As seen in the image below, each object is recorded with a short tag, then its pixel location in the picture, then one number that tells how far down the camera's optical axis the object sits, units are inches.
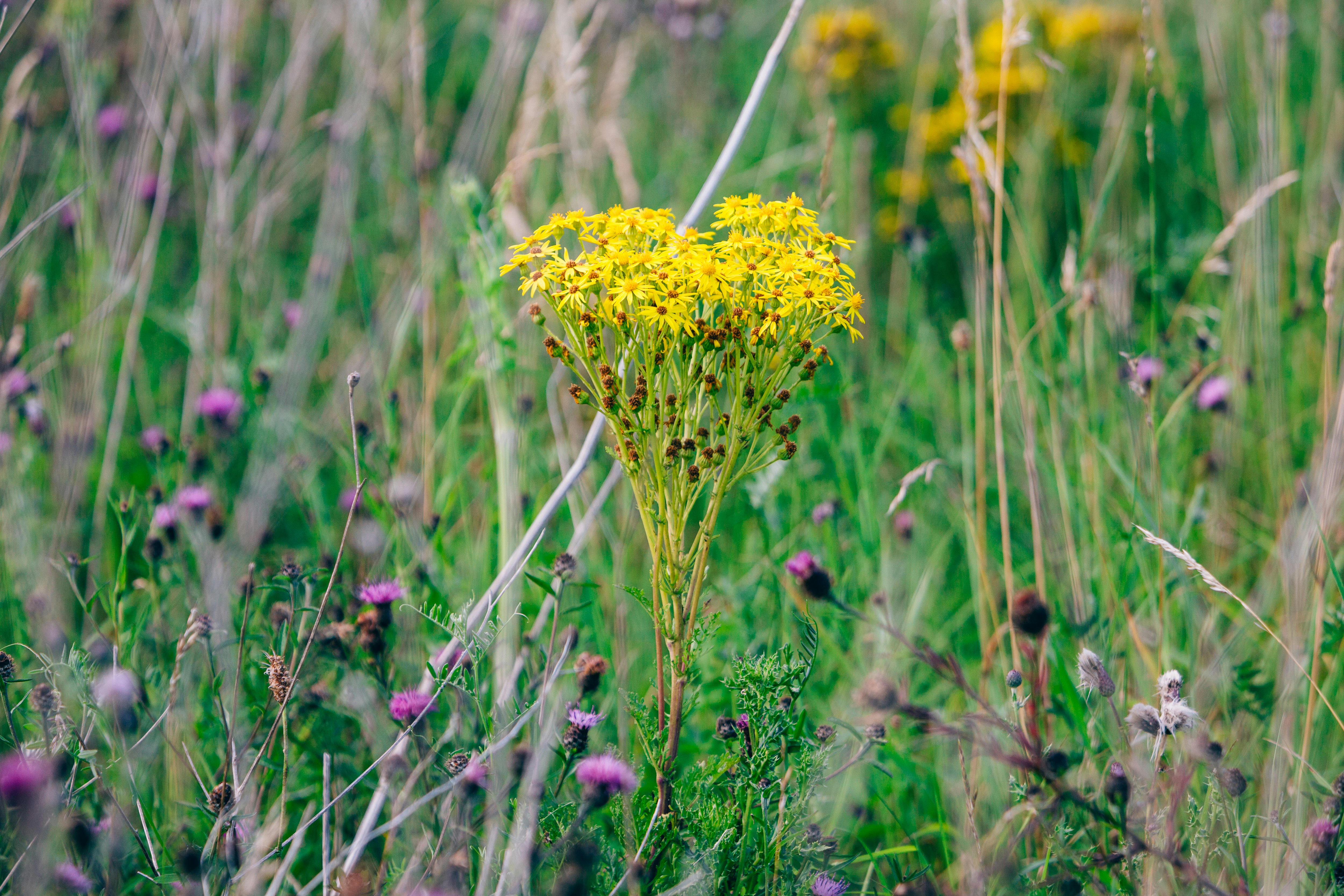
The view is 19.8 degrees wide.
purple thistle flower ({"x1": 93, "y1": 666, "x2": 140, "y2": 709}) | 84.7
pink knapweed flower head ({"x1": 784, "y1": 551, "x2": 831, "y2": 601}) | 83.8
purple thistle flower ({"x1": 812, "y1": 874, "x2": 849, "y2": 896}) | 86.0
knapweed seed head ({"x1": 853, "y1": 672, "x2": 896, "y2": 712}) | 80.4
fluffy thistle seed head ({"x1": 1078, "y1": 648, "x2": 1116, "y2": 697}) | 85.7
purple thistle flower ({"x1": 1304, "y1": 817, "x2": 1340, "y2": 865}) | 84.4
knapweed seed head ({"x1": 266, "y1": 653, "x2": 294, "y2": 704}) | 86.1
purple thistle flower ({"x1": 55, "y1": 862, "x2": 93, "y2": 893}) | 84.1
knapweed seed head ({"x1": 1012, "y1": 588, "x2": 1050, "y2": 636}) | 83.5
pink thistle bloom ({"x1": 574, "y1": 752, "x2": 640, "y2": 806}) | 84.9
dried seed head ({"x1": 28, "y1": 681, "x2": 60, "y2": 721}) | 85.6
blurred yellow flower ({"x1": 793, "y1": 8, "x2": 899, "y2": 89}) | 158.3
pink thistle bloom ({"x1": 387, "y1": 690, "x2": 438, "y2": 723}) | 88.3
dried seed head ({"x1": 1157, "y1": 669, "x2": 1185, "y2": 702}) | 85.6
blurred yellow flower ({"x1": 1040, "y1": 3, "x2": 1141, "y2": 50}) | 154.5
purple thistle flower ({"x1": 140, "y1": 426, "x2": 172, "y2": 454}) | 97.0
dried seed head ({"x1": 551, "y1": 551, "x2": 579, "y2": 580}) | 87.7
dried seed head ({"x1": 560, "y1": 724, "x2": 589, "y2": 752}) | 86.9
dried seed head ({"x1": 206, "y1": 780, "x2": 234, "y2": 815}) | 85.9
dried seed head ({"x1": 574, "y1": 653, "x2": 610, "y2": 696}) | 87.9
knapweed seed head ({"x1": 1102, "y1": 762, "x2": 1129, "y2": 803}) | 84.3
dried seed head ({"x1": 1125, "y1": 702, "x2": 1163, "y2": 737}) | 85.5
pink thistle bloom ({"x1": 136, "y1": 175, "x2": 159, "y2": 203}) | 128.6
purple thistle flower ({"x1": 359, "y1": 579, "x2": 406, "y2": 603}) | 90.2
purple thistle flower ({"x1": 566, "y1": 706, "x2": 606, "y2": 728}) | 87.2
